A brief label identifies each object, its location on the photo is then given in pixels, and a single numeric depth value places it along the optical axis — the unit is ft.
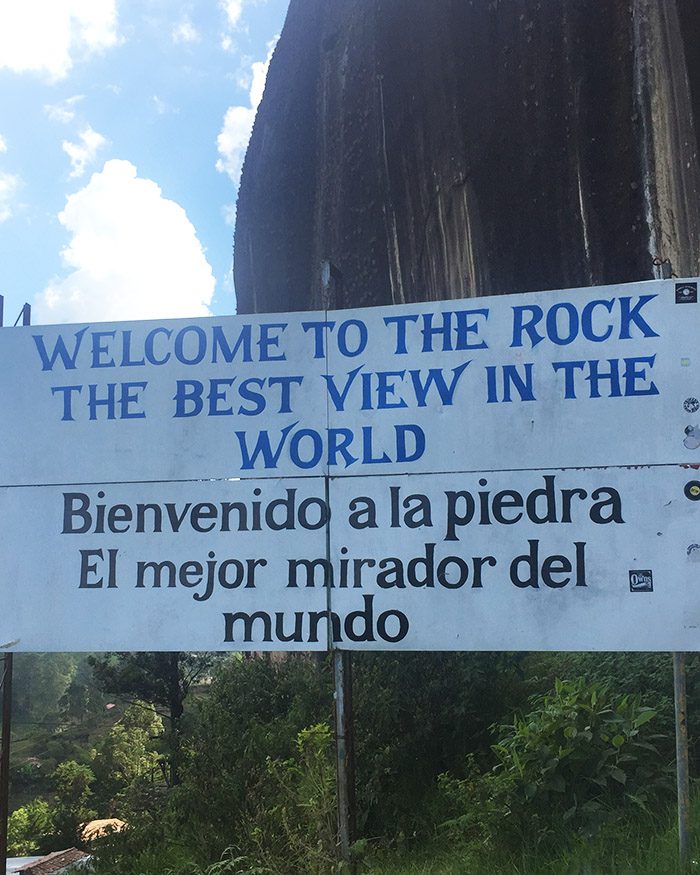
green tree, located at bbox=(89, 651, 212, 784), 57.93
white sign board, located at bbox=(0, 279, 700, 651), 10.58
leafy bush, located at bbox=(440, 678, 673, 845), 11.84
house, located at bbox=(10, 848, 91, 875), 40.35
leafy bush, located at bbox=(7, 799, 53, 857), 67.87
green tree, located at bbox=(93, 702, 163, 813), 99.45
